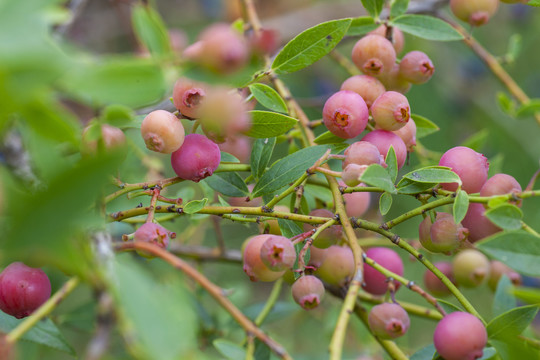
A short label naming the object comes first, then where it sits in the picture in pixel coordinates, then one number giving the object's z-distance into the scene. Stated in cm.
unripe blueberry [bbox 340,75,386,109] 52
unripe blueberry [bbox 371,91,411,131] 51
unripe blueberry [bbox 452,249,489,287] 56
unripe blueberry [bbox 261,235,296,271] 48
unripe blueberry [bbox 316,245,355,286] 53
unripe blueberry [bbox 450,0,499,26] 57
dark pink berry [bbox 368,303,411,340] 49
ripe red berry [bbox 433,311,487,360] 48
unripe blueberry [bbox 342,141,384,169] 49
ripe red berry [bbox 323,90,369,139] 51
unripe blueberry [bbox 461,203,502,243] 50
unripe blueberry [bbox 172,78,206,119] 49
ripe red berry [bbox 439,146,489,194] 50
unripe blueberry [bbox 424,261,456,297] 57
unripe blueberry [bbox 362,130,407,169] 51
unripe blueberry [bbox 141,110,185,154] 49
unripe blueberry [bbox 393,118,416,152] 52
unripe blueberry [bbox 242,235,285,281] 50
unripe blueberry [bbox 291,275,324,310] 49
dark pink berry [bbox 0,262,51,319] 49
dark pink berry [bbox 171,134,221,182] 50
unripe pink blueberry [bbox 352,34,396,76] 53
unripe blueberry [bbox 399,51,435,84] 53
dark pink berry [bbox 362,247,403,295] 54
